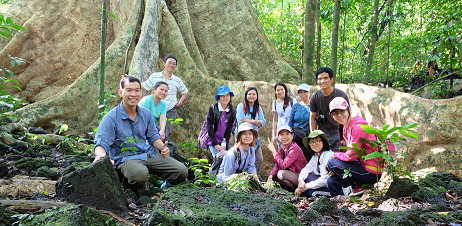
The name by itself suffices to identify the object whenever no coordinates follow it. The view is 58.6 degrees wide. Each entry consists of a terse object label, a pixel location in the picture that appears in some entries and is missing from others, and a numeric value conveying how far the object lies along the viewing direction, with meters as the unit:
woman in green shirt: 6.15
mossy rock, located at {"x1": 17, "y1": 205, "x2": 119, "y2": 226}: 2.61
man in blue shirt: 4.46
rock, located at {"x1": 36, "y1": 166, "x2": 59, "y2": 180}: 4.74
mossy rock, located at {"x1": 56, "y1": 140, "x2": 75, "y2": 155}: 6.33
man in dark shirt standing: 5.84
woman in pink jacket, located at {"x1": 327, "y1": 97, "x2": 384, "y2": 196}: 4.89
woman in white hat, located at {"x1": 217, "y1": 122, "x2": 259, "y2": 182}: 5.72
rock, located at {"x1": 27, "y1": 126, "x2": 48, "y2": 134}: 7.33
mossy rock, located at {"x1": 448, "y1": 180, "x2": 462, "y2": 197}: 4.97
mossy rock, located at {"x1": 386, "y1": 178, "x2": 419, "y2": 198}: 4.53
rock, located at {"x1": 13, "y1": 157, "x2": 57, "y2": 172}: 5.03
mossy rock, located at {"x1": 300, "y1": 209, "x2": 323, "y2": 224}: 3.58
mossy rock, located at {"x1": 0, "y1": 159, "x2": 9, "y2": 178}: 4.61
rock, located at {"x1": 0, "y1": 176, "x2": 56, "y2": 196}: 3.83
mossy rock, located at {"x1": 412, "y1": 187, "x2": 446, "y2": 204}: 4.46
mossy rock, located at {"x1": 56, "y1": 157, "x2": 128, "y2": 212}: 3.51
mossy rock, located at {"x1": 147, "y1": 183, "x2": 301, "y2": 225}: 2.76
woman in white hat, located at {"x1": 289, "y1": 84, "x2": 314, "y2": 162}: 6.70
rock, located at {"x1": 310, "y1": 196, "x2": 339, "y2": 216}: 3.85
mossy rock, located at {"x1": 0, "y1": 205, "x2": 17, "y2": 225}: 2.63
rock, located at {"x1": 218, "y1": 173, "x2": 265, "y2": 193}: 4.60
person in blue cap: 6.84
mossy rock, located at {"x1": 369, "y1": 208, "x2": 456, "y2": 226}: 3.21
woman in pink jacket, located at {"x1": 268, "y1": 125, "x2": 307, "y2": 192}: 6.02
